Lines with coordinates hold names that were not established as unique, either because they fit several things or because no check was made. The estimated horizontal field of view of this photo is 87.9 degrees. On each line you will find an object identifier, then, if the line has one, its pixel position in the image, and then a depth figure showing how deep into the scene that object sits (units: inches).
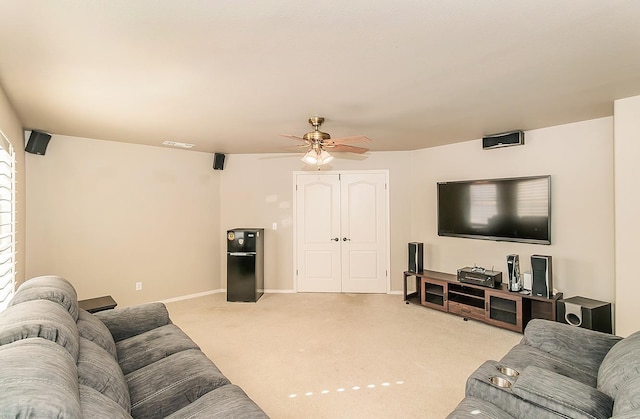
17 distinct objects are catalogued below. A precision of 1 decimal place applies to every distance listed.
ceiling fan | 131.6
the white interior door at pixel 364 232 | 221.9
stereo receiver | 164.9
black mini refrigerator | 204.7
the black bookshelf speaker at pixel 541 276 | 146.5
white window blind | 101.0
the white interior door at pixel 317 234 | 226.5
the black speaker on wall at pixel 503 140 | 161.6
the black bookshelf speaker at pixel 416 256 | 196.5
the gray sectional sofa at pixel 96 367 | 40.0
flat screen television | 155.6
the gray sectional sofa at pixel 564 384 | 57.6
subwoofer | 129.6
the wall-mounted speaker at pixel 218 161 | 221.6
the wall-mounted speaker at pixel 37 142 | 155.3
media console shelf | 151.9
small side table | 131.1
